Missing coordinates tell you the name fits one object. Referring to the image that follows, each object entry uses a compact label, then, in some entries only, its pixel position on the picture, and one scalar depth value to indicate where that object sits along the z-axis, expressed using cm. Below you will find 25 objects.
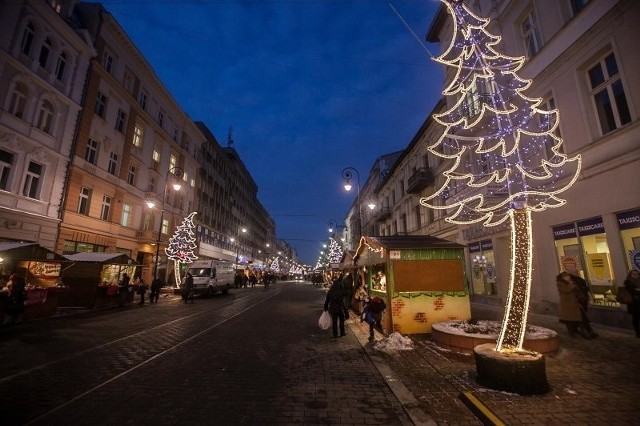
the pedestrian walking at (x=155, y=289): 2077
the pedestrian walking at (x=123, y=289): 1831
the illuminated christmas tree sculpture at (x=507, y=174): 555
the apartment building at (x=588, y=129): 978
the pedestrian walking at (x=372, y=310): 945
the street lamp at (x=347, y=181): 2136
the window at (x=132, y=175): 2882
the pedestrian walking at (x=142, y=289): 1958
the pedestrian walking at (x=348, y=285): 1251
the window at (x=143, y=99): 3077
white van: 2551
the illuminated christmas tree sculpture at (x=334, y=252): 5109
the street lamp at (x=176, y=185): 2270
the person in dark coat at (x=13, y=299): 1124
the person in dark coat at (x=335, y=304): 1014
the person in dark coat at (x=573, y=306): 884
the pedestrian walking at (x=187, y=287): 2098
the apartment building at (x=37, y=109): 1711
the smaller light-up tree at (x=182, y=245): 3091
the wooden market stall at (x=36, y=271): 1265
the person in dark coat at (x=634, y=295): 835
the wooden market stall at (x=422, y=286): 1001
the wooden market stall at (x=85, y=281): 1666
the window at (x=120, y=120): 2689
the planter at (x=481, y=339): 685
